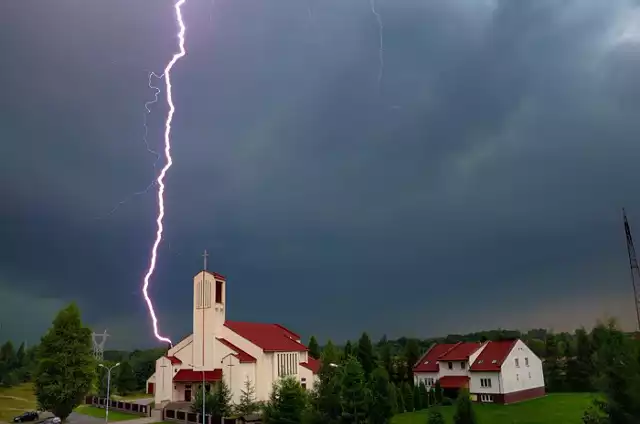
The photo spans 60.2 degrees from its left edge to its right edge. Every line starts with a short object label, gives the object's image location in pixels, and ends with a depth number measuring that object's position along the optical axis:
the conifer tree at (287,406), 31.02
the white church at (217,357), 49.81
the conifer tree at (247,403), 43.91
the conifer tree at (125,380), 75.69
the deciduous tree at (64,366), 41.78
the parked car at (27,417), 44.34
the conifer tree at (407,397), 50.82
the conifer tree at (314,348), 74.12
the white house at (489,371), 53.03
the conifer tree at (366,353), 65.19
